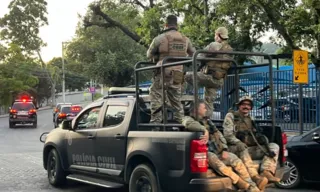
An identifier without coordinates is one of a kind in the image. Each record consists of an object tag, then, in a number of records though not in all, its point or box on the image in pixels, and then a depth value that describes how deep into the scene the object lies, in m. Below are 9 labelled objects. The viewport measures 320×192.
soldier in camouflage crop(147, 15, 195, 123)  7.12
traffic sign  11.48
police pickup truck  5.76
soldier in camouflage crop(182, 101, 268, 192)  5.90
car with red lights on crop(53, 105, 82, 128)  29.17
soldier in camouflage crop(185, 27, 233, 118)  7.45
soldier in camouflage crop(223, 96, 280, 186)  6.29
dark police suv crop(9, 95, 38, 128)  29.81
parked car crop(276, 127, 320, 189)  8.29
